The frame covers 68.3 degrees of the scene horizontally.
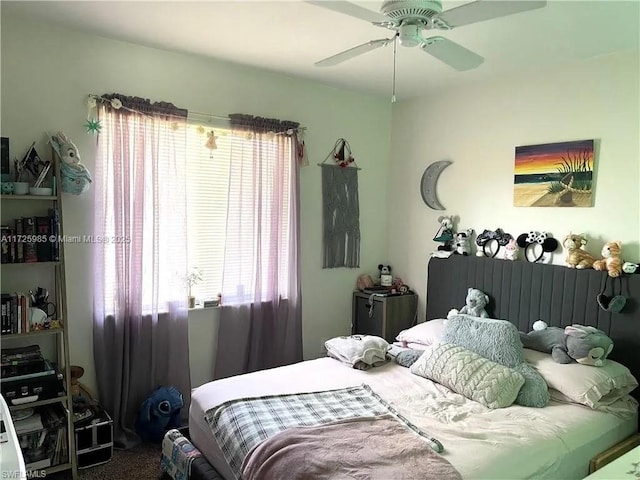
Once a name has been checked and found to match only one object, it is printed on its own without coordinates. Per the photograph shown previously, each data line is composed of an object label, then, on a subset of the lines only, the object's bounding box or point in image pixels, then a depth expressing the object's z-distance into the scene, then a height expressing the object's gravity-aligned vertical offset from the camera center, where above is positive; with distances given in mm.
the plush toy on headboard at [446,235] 3760 -251
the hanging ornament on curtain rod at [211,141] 3301 +400
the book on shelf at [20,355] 2535 -883
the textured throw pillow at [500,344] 2506 -842
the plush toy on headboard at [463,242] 3648 -296
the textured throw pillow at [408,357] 3062 -1010
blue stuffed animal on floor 2936 -1358
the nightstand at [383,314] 3885 -944
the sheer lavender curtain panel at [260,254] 3416 -410
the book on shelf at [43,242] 2533 -253
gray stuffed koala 3428 -729
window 3309 -68
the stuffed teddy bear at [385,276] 4199 -659
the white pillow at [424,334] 3240 -917
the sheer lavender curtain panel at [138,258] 2902 -392
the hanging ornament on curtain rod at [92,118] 2832 +469
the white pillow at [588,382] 2465 -941
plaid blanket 2064 -1023
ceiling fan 1623 +687
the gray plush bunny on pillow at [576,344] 2598 -796
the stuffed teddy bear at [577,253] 2953 -298
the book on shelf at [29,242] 2488 -252
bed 2047 -1044
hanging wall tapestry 3908 -65
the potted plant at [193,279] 3301 -568
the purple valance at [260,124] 3371 +558
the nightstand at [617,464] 1854 -1059
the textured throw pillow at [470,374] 2490 -951
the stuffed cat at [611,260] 2781 -319
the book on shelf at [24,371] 2482 -954
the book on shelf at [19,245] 2465 -264
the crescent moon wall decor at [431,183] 3887 +167
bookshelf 2453 -638
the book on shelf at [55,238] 2549 -231
